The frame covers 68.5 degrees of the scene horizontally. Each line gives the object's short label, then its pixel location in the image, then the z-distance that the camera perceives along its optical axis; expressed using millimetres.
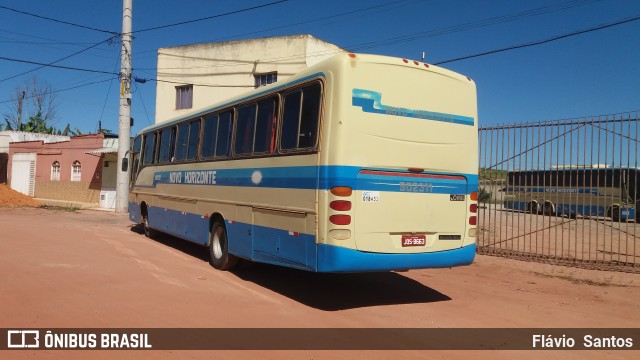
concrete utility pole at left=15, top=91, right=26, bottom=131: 54841
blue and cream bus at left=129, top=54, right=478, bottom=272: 5898
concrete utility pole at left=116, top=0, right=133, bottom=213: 22109
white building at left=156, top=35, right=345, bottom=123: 23141
